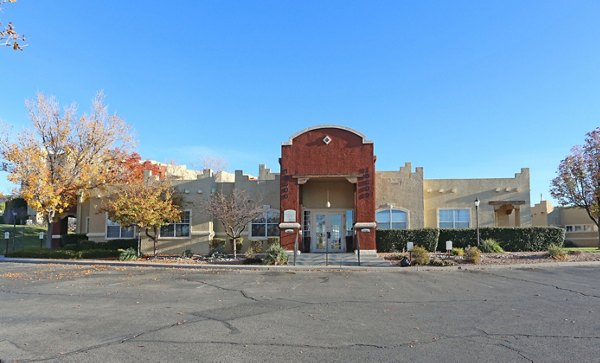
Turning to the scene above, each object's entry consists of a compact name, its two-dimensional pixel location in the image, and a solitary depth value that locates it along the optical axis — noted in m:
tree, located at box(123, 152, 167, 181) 28.33
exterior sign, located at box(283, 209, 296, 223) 22.97
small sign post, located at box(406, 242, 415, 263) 19.82
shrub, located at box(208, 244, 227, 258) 22.94
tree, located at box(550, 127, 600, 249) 25.20
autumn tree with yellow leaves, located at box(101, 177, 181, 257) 22.39
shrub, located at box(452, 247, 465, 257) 21.24
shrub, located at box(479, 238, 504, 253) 22.86
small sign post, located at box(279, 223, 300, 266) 22.89
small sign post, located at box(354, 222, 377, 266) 22.73
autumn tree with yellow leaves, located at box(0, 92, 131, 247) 24.91
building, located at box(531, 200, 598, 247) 34.66
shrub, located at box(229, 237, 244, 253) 25.27
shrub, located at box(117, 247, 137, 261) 22.59
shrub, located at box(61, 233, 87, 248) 28.98
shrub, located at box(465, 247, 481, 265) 19.59
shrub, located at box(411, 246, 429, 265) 19.62
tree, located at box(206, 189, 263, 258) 22.31
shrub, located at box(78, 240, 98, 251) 26.17
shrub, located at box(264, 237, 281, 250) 25.08
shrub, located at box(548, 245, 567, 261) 20.41
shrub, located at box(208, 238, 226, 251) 25.59
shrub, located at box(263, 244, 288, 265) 20.33
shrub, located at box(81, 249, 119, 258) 24.14
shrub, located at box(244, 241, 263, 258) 21.75
